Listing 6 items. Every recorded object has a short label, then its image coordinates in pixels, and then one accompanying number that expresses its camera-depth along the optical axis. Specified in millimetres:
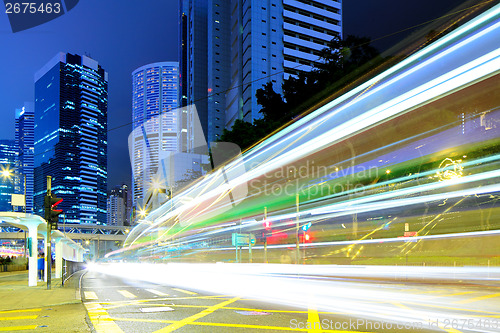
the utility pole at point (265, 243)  29186
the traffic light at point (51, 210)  19375
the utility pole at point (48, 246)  19066
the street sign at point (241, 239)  30141
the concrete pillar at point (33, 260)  21672
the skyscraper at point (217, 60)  142375
